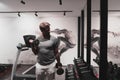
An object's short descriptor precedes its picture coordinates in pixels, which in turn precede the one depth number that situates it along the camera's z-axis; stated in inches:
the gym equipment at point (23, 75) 142.7
